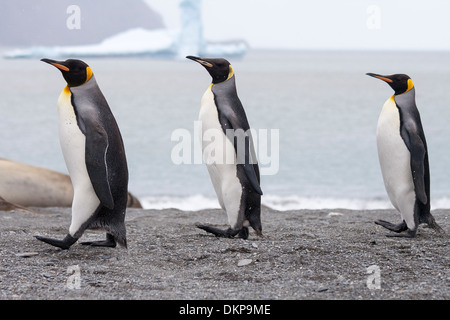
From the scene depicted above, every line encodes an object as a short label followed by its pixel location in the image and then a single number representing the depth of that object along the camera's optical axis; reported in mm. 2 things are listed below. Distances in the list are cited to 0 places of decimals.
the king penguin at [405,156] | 5305
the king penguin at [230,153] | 5090
